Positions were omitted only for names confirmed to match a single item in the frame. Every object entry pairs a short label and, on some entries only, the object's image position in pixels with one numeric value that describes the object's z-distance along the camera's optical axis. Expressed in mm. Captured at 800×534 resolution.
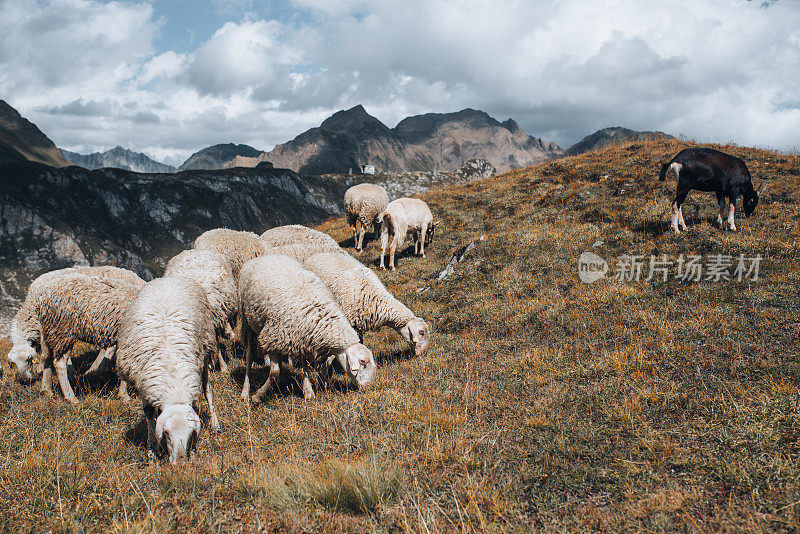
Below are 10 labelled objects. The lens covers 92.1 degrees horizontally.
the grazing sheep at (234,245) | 12109
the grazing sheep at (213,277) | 9422
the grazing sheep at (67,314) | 8484
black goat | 13508
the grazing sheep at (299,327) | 7611
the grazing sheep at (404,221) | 17578
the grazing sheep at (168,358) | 5520
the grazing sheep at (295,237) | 13758
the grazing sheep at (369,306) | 9484
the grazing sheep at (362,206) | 22047
